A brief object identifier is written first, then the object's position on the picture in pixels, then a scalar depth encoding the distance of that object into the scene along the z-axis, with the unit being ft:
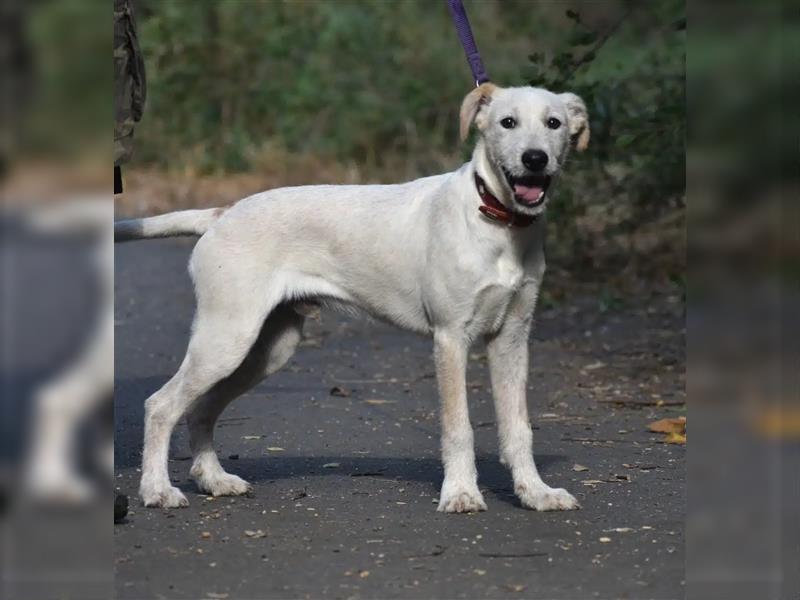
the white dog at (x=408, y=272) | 39.52
